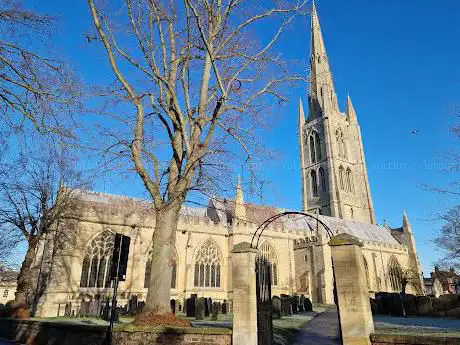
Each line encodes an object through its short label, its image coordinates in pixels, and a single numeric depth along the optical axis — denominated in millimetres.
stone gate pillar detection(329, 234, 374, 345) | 5961
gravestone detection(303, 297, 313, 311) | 20375
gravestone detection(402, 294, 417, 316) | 15774
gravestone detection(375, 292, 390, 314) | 17000
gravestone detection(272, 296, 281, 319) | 14623
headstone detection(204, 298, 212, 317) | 15538
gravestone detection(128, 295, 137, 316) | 17953
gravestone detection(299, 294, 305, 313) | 19983
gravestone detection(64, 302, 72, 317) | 19467
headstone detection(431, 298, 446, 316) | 15086
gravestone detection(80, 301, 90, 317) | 18094
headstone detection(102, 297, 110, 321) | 15469
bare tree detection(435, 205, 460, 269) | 27125
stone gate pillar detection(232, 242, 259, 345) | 7039
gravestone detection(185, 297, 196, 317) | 15469
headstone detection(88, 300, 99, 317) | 18189
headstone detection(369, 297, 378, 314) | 17422
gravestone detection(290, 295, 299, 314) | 18794
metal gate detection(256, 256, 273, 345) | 7461
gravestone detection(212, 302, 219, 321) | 14004
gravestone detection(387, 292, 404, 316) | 15953
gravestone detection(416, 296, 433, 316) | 15515
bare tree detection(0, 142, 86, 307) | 15688
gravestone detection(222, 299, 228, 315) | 18297
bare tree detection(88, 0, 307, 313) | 8641
